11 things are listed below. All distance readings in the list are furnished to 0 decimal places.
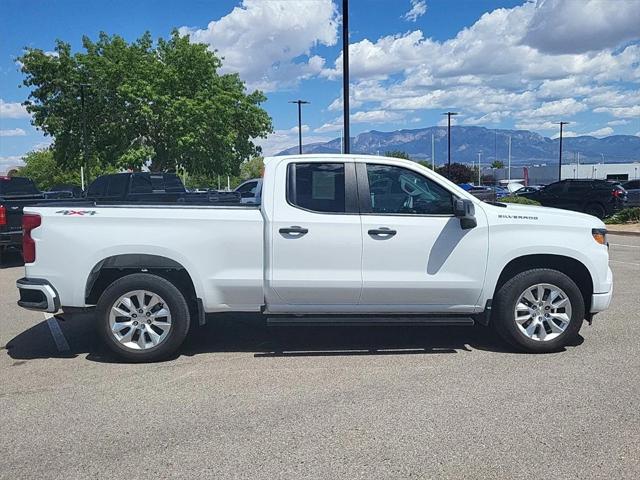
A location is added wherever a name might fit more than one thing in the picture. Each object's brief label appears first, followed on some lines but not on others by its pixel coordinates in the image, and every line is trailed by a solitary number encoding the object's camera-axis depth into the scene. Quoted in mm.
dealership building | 96706
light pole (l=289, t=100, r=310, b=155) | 50338
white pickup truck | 5512
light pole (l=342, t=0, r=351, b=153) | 13984
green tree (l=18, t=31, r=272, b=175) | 33188
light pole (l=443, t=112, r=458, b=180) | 66875
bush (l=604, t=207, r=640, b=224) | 20703
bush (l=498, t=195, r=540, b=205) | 21953
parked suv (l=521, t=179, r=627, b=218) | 22047
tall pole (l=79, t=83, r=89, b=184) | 33469
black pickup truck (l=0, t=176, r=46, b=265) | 11586
